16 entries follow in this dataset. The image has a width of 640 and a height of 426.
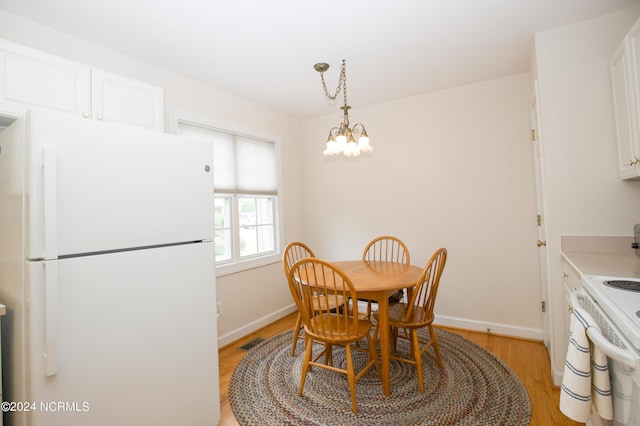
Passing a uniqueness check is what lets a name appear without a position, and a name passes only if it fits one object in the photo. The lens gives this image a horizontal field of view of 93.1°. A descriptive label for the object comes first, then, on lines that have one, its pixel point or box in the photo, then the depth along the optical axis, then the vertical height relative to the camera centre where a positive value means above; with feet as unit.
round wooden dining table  6.37 -1.42
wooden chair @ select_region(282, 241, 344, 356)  8.10 -1.27
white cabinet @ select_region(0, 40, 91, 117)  4.94 +2.66
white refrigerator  3.79 -0.65
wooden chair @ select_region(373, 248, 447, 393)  6.53 -2.29
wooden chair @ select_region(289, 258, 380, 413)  6.00 -2.26
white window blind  9.60 +2.23
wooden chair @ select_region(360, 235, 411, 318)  10.04 -1.13
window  9.80 +0.99
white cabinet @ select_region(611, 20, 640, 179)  5.11 +1.97
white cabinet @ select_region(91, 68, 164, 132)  6.05 +2.76
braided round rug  5.80 -3.77
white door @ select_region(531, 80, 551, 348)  8.11 -0.53
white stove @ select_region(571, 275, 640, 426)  2.82 -1.33
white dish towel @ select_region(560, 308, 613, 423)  3.31 -1.92
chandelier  7.18 +1.86
